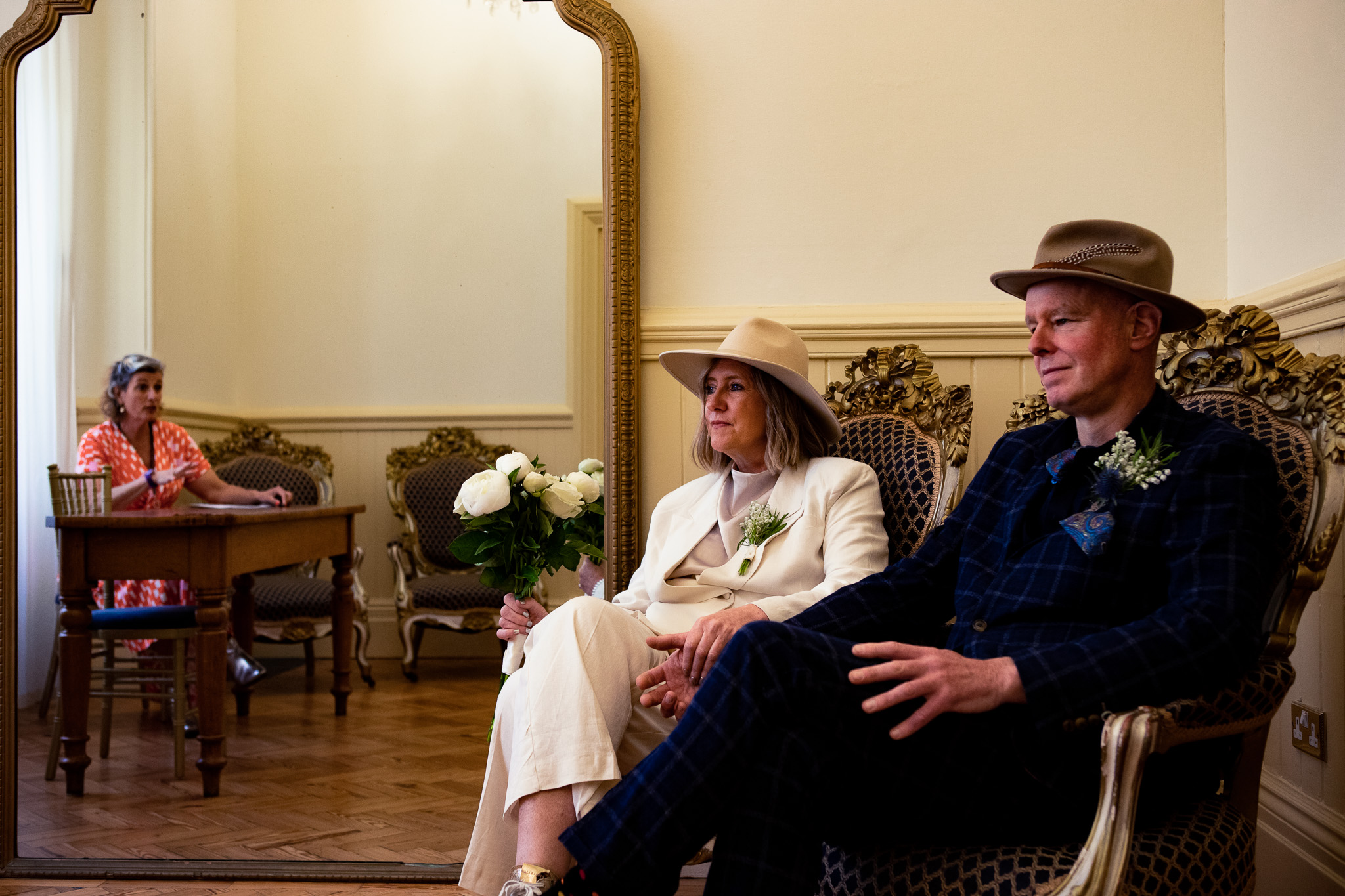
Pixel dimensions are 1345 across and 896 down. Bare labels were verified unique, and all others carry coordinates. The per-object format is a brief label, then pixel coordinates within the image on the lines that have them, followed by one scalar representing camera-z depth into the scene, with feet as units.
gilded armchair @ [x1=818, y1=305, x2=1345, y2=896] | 4.18
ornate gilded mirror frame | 8.69
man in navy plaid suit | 4.52
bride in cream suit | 5.82
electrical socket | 6.85
